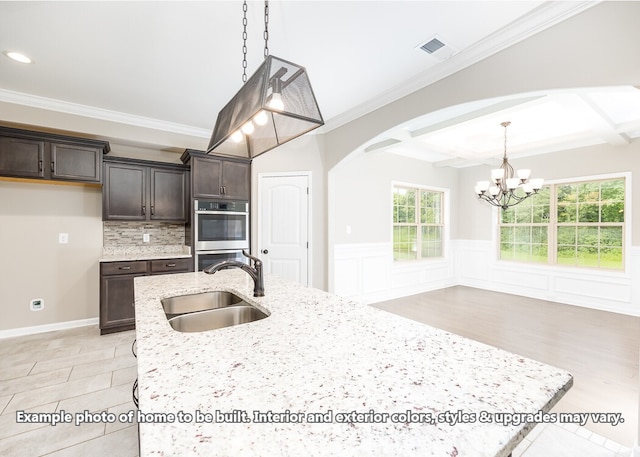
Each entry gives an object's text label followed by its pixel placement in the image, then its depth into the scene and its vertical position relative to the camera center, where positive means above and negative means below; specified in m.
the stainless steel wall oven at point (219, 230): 3.74 -0.06
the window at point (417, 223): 5.58 +0.06
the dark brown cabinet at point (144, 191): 3.50 +0.44
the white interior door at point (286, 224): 4.19 +0.02
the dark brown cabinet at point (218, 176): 3.75 +0.68
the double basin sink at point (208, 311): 1.47 -0.49
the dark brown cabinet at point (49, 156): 2.95 +0.75
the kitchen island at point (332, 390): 0.56 -0.41
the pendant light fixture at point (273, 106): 1.32 +0.63
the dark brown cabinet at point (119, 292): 3.29 -0.77
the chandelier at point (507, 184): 3.96 +0.61
